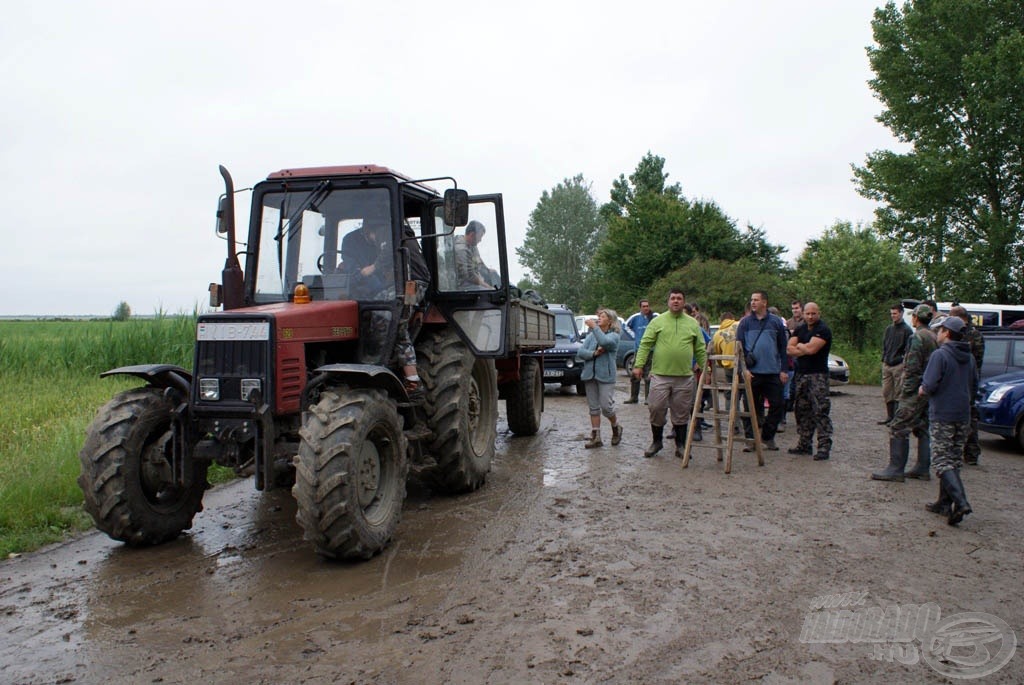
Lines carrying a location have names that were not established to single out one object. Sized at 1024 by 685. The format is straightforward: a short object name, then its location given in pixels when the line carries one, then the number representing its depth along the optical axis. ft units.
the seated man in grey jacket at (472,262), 25.55
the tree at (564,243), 210.18
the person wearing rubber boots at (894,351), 35.81
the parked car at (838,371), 62.13
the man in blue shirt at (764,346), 32.45
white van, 57.62
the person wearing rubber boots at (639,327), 48.19
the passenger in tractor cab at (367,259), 21.70
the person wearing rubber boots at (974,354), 30.83
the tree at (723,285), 94.58
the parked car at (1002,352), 39.47
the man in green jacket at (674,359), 30.58
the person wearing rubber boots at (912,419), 26.53
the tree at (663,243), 122.01
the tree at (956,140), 78.84
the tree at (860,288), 82.74
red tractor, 17.53
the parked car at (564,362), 54.29
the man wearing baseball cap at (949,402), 21.68
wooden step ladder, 28.81
